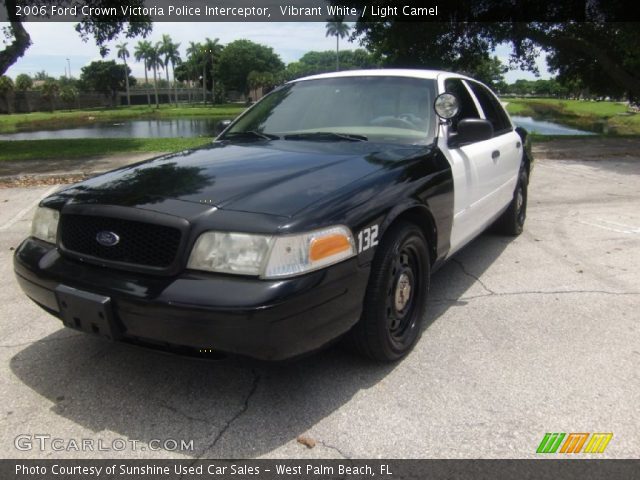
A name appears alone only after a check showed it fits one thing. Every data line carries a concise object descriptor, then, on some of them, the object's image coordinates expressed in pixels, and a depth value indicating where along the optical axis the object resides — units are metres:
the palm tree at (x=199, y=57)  110.94
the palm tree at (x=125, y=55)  104.44
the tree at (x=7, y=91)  77.06
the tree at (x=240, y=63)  103.62
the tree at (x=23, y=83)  87.74
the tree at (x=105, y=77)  108.19
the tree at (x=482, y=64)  21.55
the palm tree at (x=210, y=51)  109.94
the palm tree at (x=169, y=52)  110.75
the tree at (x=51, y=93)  86.13
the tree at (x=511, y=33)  18.14
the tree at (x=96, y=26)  16.77
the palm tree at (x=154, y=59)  112.06
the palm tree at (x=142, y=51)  110.75
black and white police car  2.19
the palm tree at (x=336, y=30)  78.31
